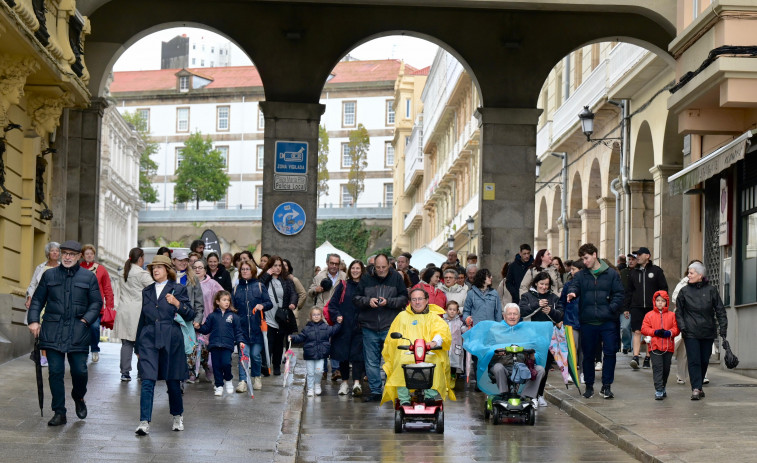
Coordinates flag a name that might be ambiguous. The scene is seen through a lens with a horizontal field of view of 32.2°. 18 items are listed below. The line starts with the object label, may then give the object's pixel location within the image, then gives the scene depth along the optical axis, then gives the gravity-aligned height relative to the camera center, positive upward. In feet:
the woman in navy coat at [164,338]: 41.06 -1.60
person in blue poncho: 46.96 -1.71
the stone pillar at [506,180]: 74.18 +6.36
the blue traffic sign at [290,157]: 73.72 +7.42
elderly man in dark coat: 41.11 -0.89
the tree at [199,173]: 335.88 +29.44
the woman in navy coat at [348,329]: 54.29 -1.63
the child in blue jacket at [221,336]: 51.47 -1.88
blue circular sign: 73.51 +3.93
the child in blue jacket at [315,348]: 53.78 -2.40
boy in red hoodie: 51.06 -1.61
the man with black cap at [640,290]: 64.44 +0.23
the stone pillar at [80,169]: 71.87 +6.46
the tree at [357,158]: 339.77 +34.95
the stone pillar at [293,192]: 73.46 +5.60
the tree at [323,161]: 337.31 +33.68
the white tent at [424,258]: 100.74 +2.62
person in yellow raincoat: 45.62 -1.80
